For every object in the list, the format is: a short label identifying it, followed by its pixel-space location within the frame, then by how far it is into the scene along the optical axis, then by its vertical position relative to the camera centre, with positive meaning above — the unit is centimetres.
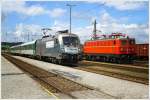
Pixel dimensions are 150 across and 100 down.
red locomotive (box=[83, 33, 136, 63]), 3033 -56
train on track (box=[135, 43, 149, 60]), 3573 -99
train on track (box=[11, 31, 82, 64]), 2512 -42
